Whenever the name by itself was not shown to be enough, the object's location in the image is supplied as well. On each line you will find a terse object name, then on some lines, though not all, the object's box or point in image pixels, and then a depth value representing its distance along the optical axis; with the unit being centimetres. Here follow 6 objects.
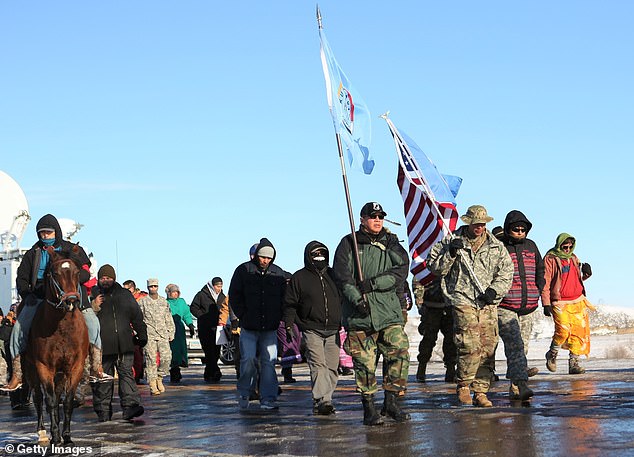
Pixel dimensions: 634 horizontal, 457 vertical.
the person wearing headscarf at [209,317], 2153
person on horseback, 1185
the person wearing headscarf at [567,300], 1727
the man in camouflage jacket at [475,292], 1250
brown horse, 1127
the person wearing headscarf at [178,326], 2158
